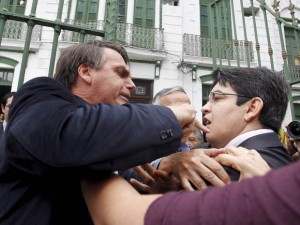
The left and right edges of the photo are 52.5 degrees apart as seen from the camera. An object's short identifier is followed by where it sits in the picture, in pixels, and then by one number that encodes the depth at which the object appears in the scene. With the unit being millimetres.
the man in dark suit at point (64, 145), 920
